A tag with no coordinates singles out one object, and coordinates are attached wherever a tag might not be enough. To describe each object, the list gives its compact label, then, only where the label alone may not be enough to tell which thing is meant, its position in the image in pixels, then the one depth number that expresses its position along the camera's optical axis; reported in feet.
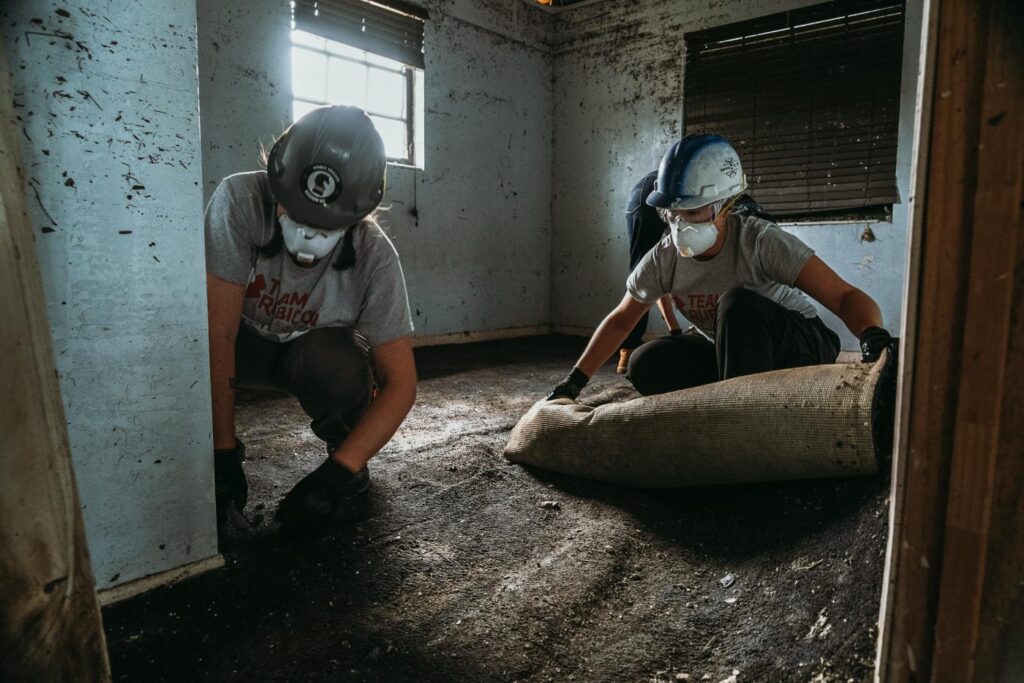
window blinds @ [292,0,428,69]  12.39
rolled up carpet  4.36
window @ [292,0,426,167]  12.55
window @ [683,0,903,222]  12.67
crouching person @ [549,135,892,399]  5.81
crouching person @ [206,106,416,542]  4.30
